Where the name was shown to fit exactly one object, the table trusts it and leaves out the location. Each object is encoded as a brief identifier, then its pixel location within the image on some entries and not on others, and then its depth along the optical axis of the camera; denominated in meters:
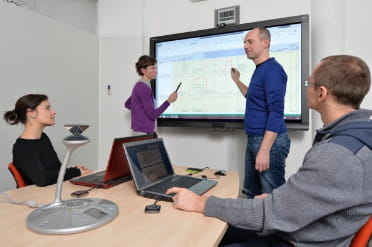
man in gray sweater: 0.71
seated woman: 1.38
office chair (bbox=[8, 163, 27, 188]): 1.43
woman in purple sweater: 2.60
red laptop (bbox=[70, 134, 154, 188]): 1.24
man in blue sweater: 1.73
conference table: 0.72
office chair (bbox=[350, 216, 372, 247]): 0.72
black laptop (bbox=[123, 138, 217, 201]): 1.15
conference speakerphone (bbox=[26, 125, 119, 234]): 0.77
